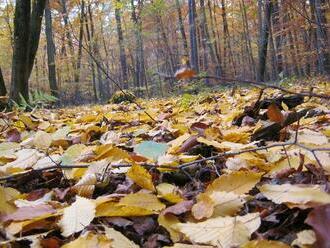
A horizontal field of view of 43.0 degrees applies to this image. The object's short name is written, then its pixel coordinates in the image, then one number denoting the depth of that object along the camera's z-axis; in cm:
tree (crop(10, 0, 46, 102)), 490
